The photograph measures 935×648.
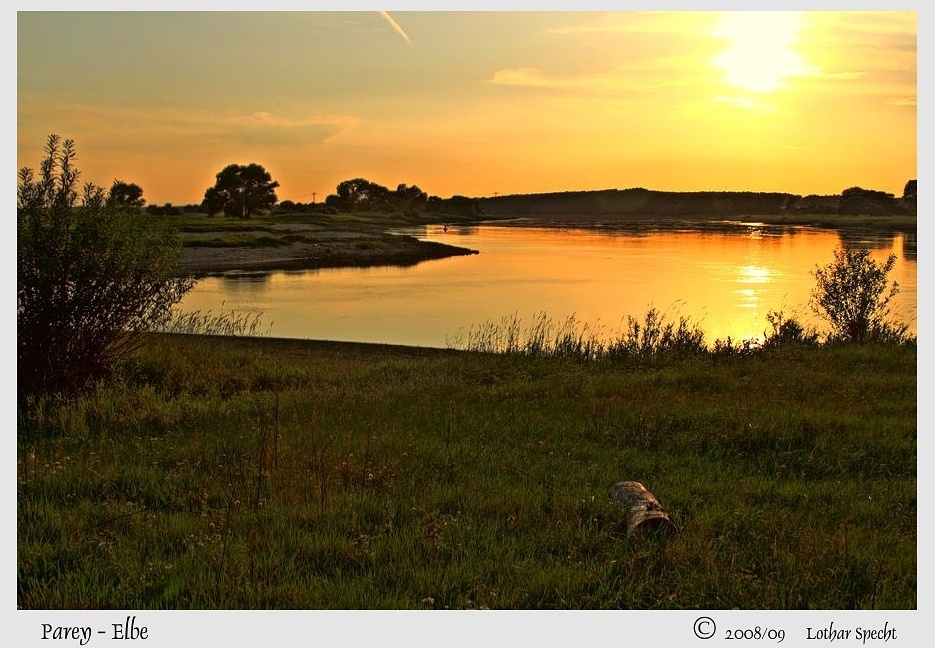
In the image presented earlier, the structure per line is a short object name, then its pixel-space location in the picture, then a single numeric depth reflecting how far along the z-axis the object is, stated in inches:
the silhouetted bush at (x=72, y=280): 490.6
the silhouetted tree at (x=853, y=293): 954.7
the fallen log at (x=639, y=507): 273.9
